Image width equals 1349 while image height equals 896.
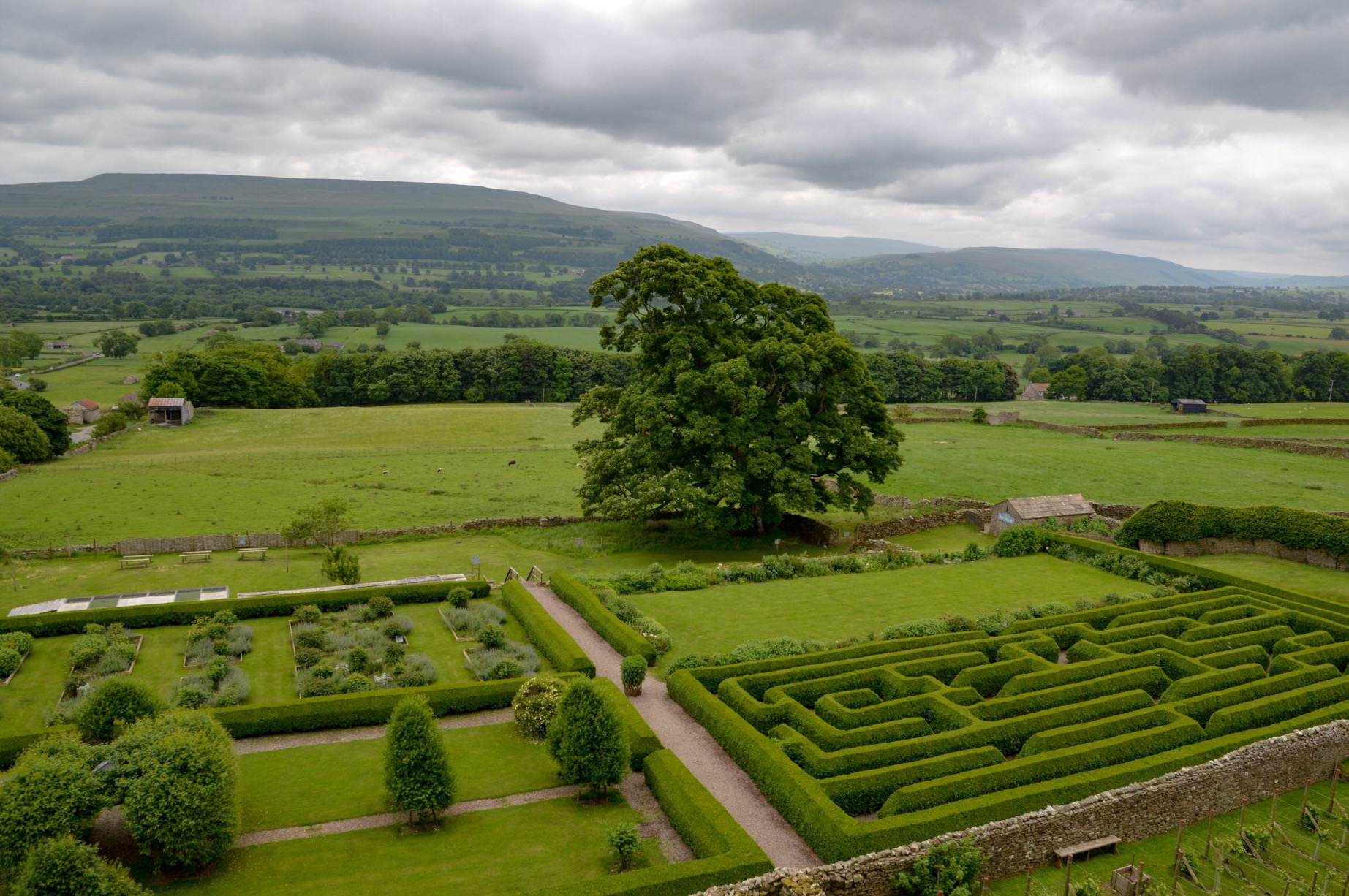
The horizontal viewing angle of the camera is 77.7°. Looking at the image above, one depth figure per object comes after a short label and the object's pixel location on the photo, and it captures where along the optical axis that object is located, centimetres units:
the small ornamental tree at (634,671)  2656
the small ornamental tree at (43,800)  1677
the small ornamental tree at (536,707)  2428
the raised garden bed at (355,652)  2708
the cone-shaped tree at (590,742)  2111
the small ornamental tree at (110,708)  2180
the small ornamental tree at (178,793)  1761
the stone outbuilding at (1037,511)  4650
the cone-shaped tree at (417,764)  1972
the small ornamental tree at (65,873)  1577
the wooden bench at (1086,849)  1980
